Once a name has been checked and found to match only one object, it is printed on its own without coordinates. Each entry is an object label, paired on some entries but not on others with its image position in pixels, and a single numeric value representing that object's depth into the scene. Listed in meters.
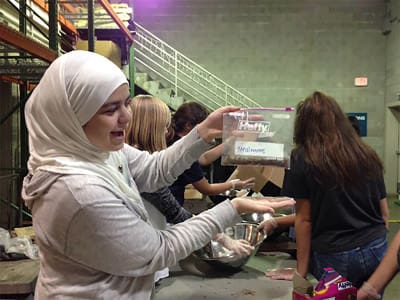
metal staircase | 8.53
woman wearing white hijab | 0.95
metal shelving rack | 2.48
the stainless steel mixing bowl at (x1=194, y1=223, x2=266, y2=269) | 2.39
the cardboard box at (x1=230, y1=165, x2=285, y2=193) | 1.58
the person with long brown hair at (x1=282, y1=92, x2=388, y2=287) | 1.84
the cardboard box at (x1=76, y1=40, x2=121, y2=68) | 4.78
